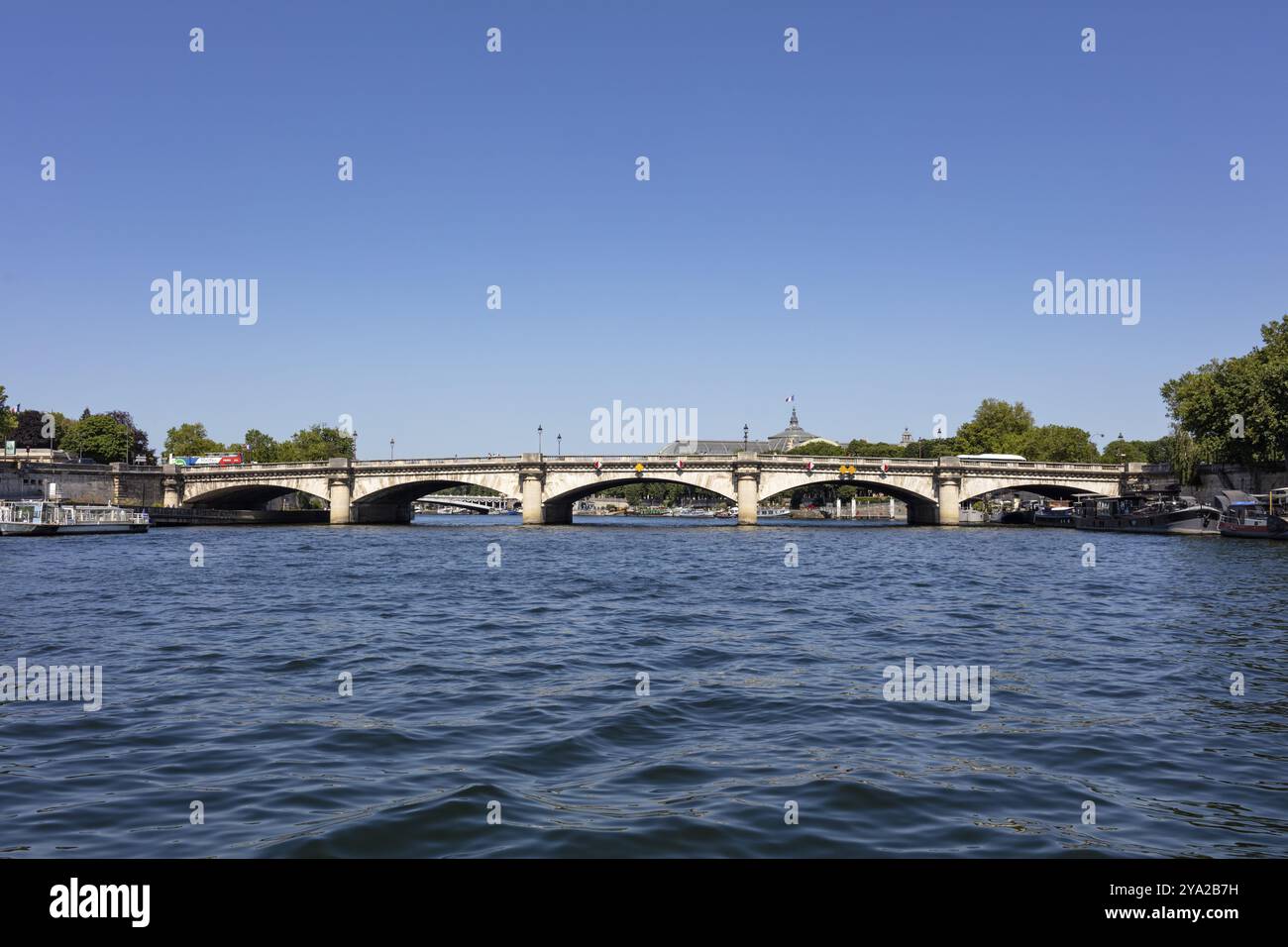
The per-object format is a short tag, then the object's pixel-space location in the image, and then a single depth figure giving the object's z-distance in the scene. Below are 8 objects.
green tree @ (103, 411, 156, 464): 129.38
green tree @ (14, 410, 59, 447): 116.44
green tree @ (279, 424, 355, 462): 140.12
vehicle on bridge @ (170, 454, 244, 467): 113.94
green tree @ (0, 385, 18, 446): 110.25
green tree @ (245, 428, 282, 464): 141.25
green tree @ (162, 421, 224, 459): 148.75
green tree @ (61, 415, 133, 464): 119.31
